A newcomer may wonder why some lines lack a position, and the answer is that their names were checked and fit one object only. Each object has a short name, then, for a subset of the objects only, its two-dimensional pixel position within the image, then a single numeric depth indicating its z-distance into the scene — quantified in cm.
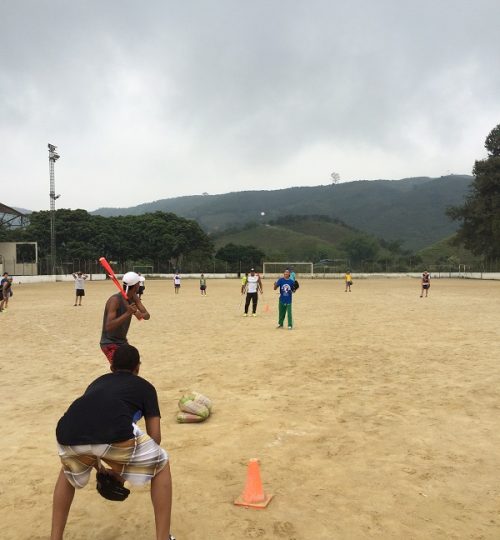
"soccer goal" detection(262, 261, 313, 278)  6975
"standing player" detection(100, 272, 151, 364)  543
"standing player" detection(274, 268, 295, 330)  1420
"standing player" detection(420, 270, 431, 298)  2718
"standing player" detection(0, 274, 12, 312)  2061
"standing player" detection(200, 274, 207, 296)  2990
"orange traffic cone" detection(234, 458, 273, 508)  396
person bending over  293
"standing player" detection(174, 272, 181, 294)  3281
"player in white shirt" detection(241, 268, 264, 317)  1728
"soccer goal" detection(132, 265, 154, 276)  7041
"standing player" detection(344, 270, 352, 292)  3285
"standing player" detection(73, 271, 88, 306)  2300
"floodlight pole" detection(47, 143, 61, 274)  5394
